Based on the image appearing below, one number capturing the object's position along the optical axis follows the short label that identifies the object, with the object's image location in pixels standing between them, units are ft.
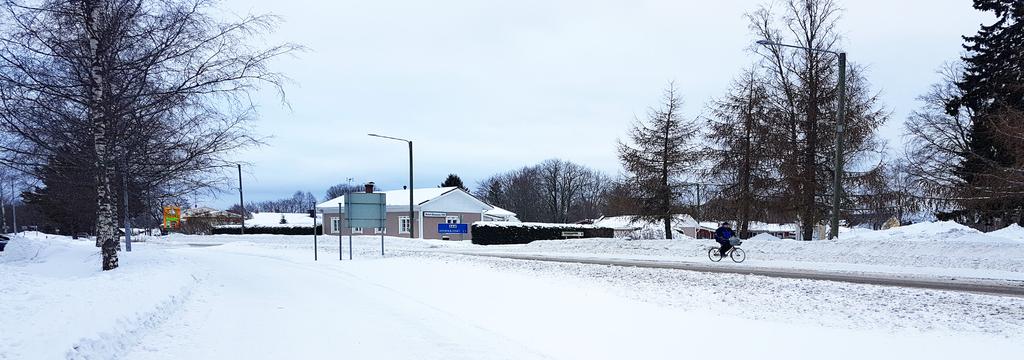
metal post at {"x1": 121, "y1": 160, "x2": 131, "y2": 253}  91.00
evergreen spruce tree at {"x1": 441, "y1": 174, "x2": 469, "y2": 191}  300.20
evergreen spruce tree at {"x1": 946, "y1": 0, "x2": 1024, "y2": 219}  69.21
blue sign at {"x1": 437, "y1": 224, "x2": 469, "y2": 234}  164.12
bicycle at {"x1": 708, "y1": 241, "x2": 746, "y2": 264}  71.20
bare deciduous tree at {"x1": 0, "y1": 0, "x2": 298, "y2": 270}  43.80
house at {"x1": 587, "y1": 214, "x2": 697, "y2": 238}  115.44
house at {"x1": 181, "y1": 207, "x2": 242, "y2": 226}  277.11
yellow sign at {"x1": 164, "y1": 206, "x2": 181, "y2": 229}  212.84
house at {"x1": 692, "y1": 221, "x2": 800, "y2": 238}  265.79
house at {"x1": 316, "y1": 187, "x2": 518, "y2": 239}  174.09
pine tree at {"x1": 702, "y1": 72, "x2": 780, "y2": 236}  95.45
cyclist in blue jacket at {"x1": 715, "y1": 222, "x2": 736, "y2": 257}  70.54
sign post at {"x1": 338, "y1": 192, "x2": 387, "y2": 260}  74.54
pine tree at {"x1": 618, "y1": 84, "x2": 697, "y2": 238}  111.75
